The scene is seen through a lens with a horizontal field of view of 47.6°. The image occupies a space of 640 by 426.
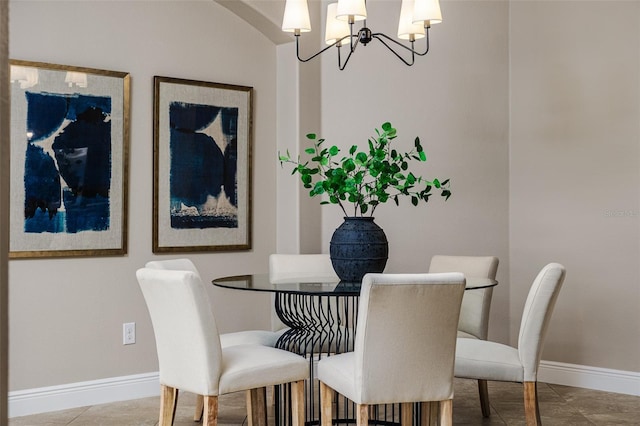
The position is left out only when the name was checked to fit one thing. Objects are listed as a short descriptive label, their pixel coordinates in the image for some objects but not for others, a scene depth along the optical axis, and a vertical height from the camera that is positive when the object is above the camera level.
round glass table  2.91 -0.48
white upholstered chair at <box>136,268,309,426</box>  2.70 -0.54
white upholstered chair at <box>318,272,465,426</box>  2.54 -0.44
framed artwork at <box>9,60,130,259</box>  3.80 +0.33
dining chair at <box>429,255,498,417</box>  3.85 -0.46
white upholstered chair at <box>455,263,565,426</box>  3.09 -0.59
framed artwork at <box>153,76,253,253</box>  4.27 +0.33
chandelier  3.02 +0.89
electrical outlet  4.13 -0.64
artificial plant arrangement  3.15 +0.19
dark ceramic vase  3.22 -0.13
